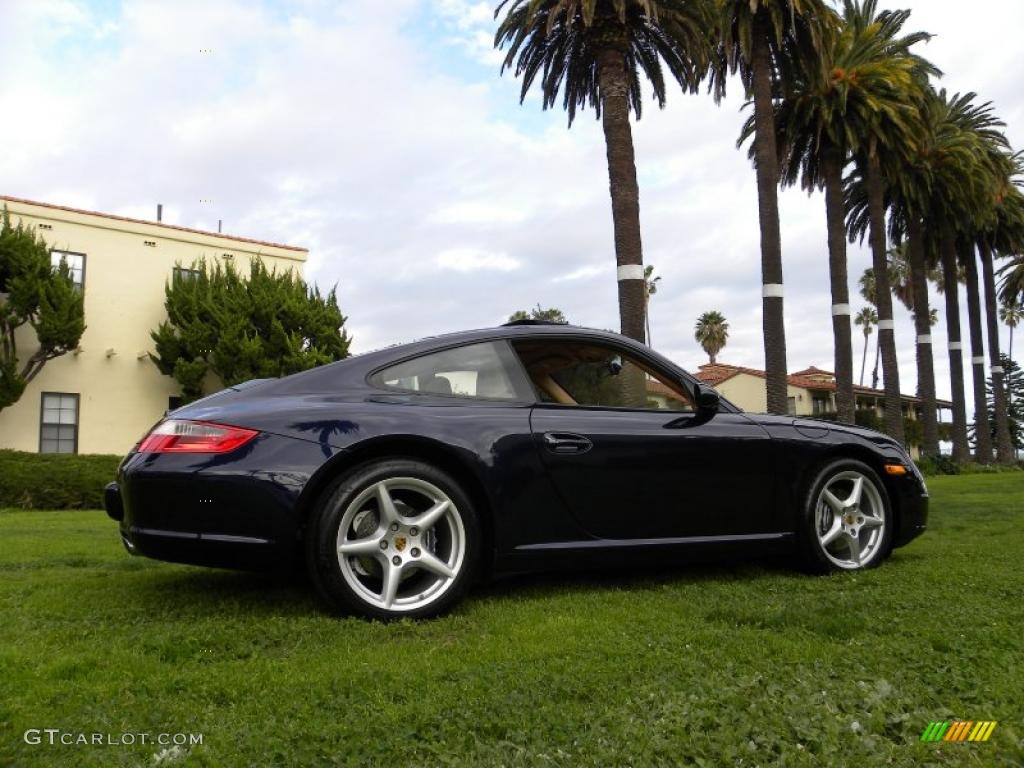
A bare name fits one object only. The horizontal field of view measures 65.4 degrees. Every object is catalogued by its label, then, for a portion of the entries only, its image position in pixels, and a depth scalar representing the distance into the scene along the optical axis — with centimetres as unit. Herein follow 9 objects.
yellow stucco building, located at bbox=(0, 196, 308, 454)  1898
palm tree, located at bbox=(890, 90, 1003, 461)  2703
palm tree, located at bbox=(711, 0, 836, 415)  1647
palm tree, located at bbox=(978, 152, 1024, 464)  3319
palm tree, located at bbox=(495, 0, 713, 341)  1307
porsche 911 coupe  316
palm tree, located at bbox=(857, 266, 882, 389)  6481
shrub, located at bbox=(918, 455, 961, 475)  2541
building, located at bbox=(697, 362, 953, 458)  4953
